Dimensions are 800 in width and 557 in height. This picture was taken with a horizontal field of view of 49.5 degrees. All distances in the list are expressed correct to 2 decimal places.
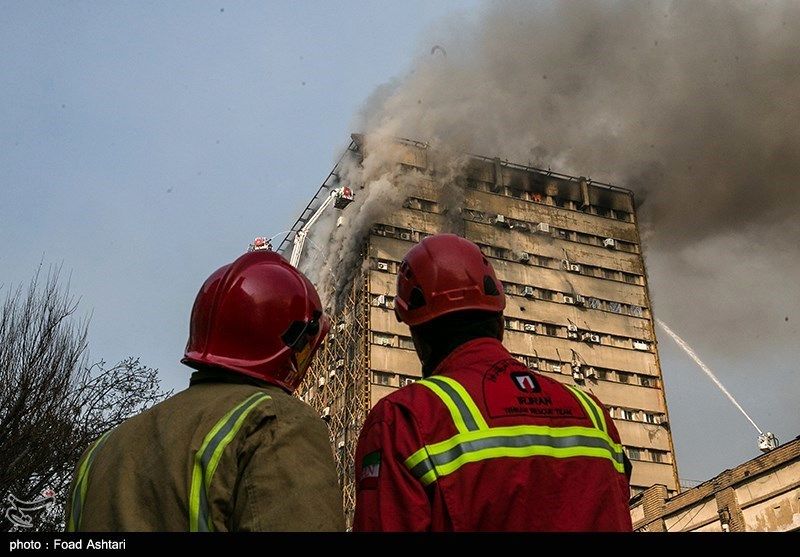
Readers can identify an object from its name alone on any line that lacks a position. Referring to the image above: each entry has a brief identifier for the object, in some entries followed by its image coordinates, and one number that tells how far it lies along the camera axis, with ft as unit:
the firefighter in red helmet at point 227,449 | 6.68
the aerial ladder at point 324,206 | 152.97
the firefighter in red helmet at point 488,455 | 7.90
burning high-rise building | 142.41
